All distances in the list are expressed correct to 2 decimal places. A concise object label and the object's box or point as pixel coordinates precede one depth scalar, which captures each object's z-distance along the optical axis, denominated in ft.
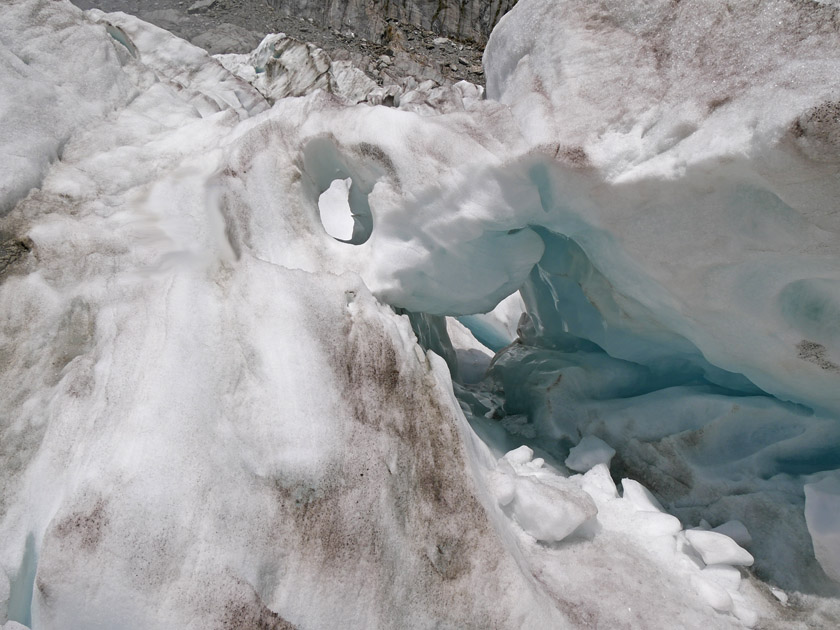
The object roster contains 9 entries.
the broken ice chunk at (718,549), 6.60
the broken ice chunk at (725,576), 6.50
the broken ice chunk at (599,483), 7.56
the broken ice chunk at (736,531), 7.11
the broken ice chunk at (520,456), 8.01
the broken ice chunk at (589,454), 8.16
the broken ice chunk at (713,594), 6.20
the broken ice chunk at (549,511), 6.46
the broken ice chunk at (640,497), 7.48
